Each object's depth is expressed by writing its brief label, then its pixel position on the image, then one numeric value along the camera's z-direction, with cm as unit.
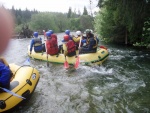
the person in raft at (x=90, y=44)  608
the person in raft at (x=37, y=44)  729
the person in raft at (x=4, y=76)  284
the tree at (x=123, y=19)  747
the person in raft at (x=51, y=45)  655
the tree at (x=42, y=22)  4269
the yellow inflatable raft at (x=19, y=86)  289
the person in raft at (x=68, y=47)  601
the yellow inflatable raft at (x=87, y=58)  600
